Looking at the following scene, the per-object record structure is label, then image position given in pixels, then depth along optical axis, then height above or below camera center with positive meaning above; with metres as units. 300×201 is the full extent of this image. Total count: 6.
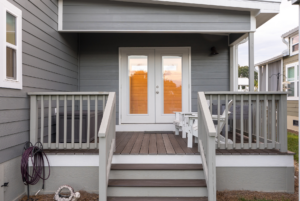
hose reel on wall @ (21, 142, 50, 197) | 2.90 -0.79
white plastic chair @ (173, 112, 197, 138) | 4.20 -0.41
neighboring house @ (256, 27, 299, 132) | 9.00 +1.21
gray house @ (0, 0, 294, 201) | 2.82 +0.12
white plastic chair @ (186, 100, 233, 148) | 3.52 -0.43
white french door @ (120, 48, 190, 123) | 5.38 +0.39
